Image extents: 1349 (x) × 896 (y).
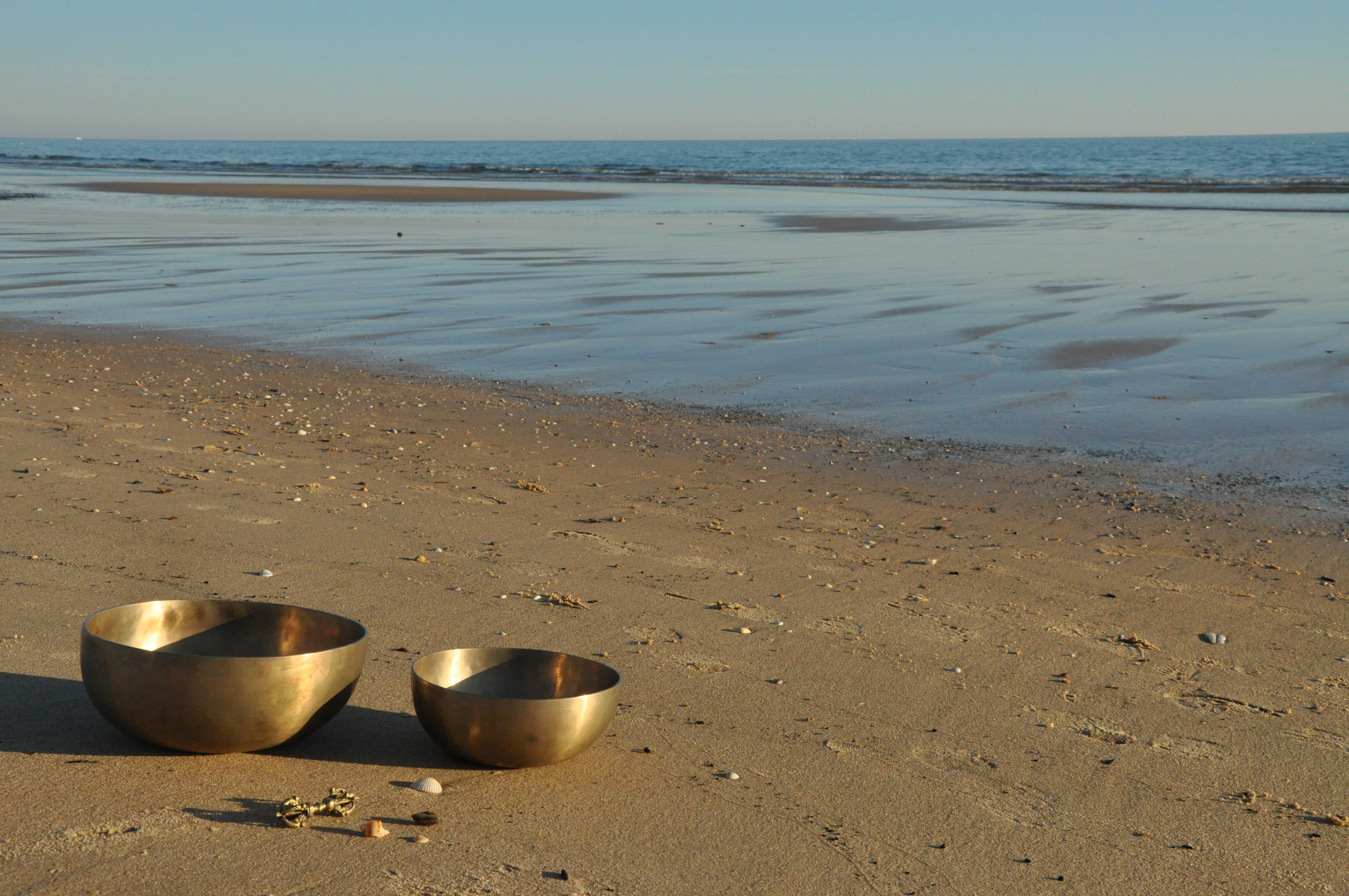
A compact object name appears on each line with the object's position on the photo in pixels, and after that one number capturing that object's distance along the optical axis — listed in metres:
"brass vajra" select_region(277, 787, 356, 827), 2.74
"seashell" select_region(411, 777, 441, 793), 2.94
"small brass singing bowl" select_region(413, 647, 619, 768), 2.96
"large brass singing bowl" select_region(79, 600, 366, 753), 2.88
